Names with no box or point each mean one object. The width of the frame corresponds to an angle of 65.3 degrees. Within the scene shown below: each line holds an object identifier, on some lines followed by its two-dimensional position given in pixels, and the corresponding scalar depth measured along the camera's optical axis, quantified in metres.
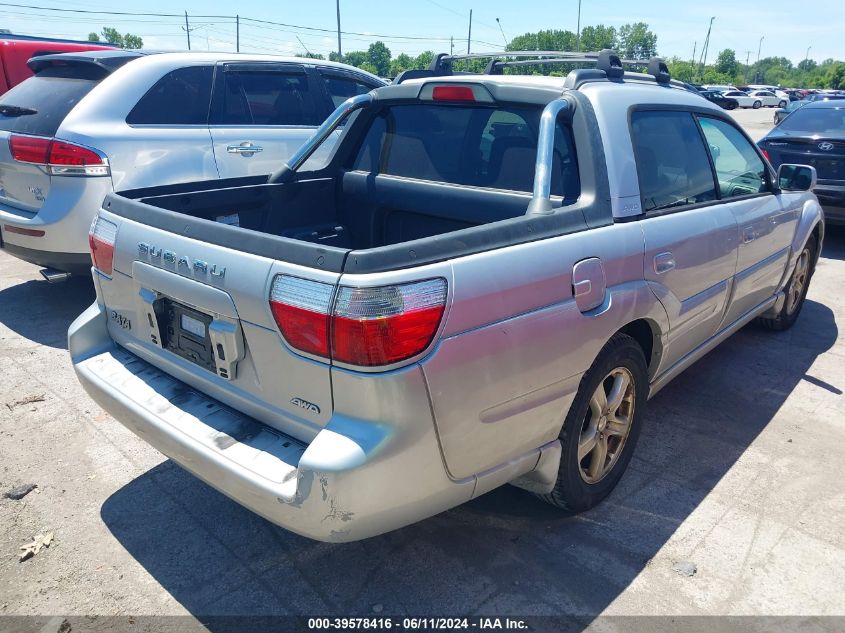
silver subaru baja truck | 1.98
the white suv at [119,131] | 4.79
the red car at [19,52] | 9.63
